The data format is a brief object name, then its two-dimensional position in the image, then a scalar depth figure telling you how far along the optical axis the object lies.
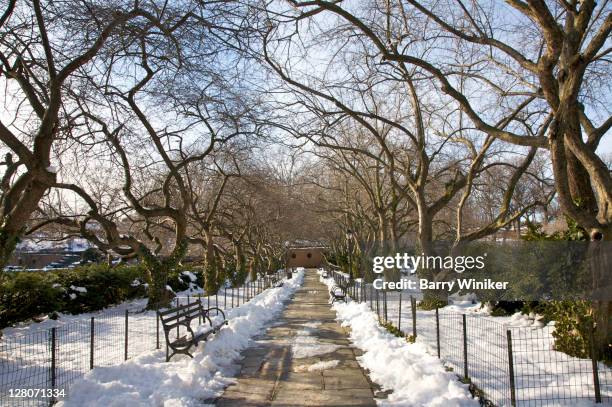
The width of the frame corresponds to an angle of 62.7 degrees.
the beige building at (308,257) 100.69
